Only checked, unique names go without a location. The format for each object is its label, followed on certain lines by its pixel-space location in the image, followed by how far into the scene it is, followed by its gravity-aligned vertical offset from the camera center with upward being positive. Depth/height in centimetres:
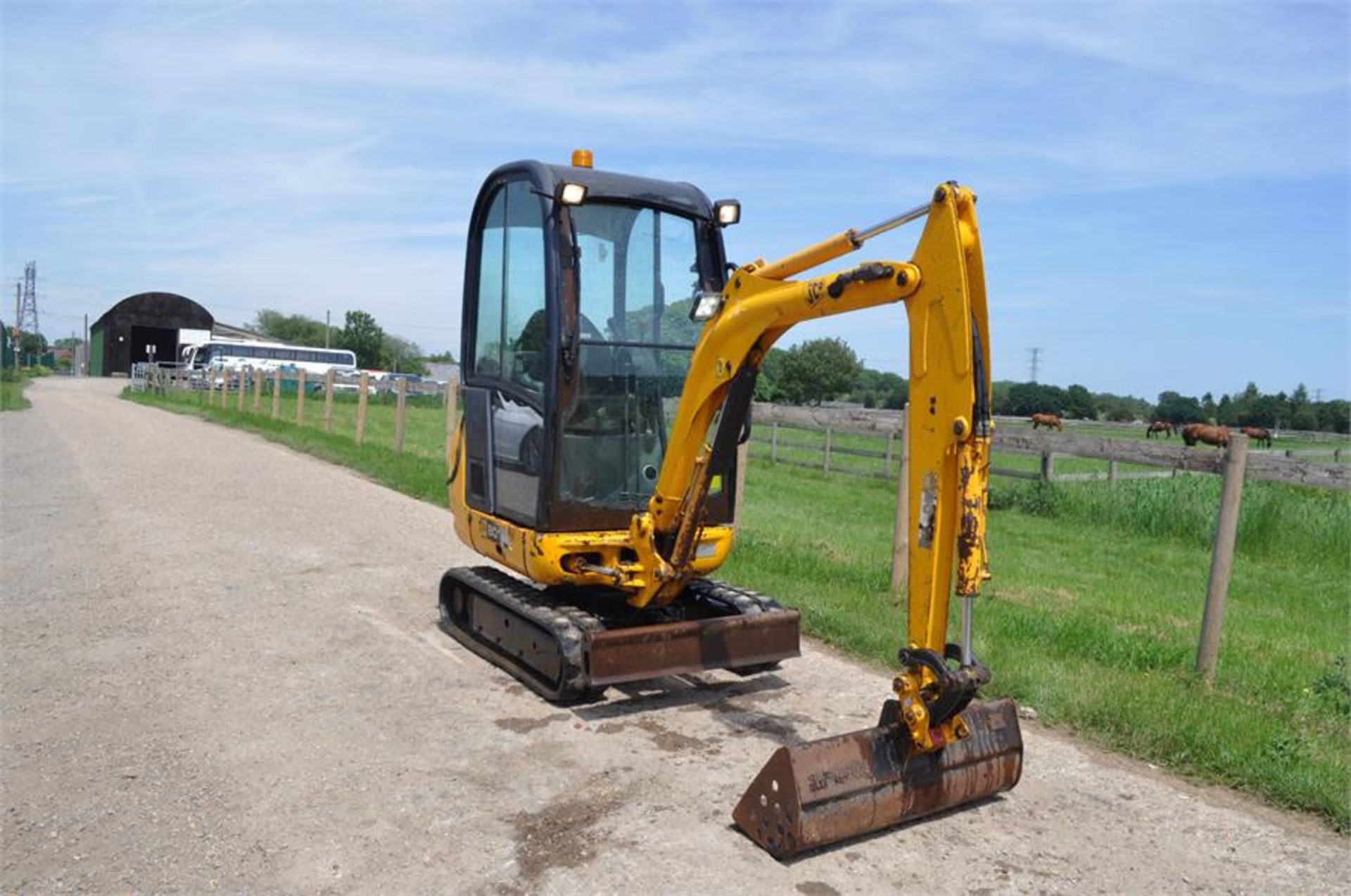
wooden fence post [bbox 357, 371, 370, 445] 1867 -91
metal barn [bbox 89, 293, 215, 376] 6856 +119
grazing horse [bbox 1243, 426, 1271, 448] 2832 -91
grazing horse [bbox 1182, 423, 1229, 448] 2176 -73
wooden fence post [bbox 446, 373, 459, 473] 1471 -62
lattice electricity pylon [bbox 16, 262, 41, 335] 9306 +401
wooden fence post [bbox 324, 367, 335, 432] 2183 -90
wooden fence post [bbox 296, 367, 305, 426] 2298 -102
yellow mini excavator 438 -43
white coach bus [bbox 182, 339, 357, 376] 4906 -27
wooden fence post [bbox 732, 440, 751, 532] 952 -85
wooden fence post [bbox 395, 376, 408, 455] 1739 -88
